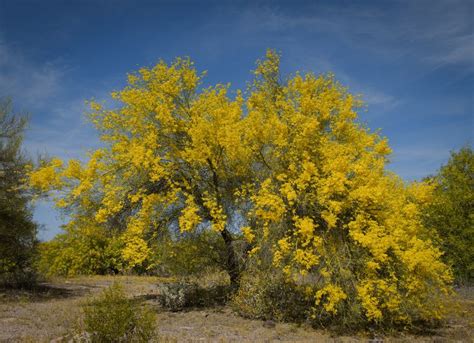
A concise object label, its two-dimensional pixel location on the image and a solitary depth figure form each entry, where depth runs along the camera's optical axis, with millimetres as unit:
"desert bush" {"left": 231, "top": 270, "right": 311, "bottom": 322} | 11922
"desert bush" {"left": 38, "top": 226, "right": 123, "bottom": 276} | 25250
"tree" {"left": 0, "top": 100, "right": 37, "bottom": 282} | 15977
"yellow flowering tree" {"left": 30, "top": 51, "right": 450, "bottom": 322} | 10500
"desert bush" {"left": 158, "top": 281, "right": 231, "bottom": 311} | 13562
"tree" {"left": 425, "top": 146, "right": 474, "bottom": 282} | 19594
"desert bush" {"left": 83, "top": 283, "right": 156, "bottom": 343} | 7332
